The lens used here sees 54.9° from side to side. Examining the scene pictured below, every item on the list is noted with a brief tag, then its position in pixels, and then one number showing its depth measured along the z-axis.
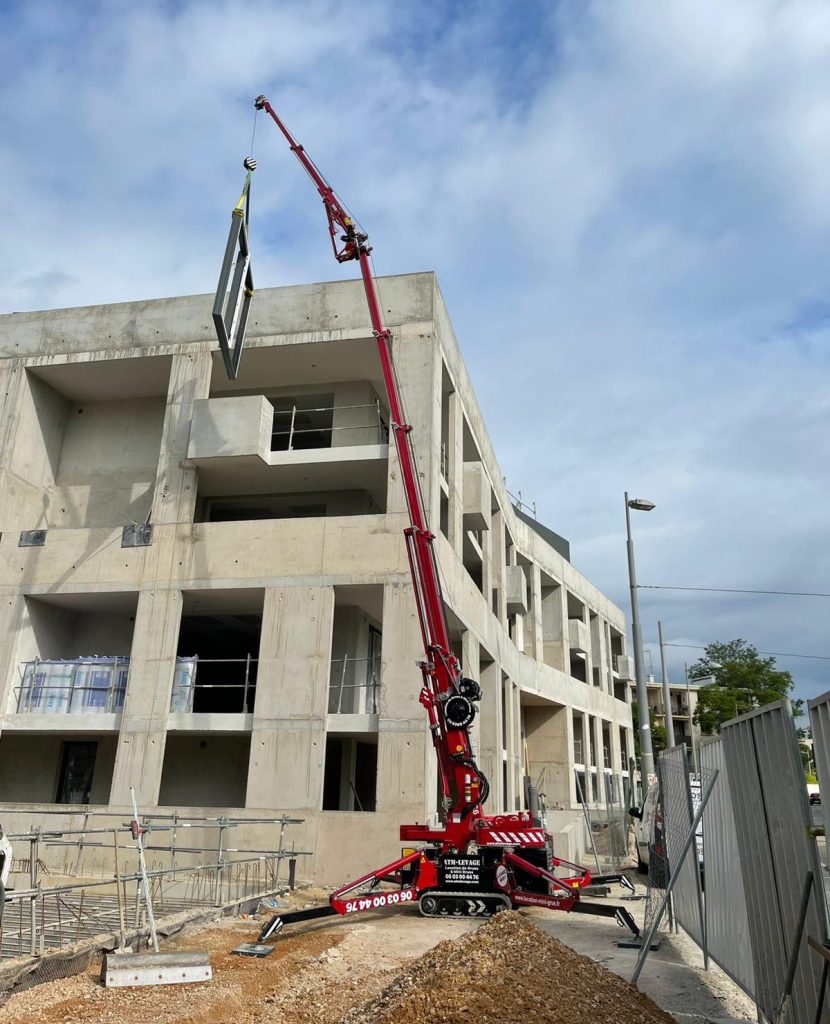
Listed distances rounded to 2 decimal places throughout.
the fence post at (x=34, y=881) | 8.35
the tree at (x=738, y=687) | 71.62
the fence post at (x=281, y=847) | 15.68
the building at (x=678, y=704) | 97.31
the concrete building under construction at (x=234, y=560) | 18.80
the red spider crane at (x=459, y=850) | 12.10
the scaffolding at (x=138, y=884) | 9.60
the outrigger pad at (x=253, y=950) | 9.84
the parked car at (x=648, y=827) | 12.72
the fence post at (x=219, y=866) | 13.35
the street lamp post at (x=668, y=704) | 29.11
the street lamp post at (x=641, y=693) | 20.36
